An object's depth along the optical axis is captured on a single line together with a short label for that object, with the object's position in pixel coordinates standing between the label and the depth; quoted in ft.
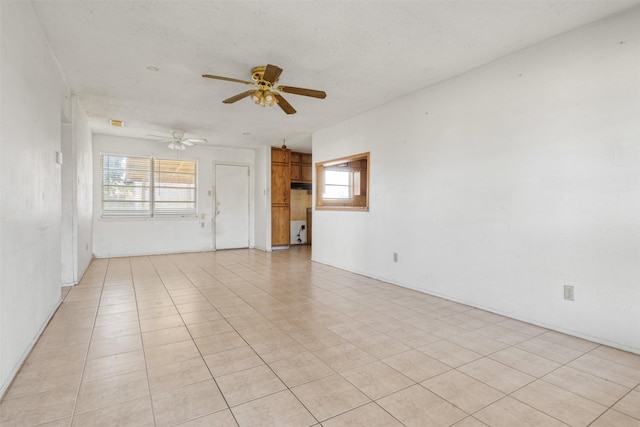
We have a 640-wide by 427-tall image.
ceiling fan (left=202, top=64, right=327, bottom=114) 10.95
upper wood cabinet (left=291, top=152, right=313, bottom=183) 27.76
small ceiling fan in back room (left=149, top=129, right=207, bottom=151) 20.38
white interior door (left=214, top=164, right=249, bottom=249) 26.14
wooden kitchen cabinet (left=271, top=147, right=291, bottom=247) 26.08
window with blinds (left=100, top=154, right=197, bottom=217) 22.25
